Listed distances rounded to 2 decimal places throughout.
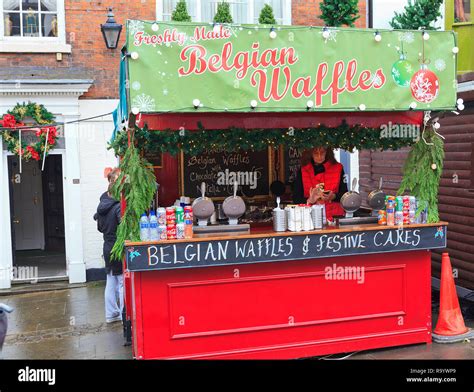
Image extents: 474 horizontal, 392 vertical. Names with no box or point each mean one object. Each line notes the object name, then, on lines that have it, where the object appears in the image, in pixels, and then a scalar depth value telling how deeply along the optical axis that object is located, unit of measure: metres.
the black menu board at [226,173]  8.78
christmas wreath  9.94
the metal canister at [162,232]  5.73
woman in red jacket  7.49
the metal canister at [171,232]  5.75
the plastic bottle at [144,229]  5.66
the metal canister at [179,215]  5.79
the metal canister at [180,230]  5.75
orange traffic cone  6.67
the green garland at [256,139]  5.98
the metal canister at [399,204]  6.36
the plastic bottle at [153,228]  5.66
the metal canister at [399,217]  6.32
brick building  10.16
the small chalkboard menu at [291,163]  9.12
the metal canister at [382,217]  6.48
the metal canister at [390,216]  6.35
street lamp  9.60
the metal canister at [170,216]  5.75
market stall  5.50
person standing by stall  7.43
